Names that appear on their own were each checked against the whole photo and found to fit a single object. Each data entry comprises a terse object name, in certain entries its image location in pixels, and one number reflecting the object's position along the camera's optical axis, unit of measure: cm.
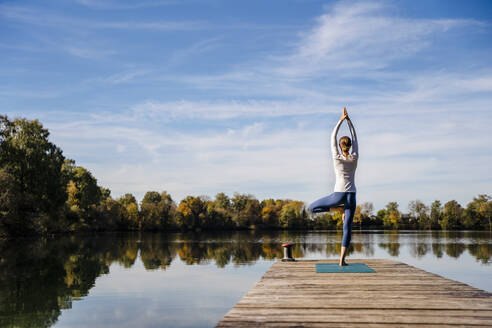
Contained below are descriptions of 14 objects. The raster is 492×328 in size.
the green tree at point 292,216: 9994
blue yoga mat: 742
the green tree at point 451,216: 9081
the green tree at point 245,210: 9644
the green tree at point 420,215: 9500
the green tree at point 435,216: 9388
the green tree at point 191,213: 8831
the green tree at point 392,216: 10106
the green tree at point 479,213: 8628
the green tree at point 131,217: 7981
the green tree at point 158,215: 8204
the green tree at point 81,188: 6244
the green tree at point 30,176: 4194
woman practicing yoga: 738
